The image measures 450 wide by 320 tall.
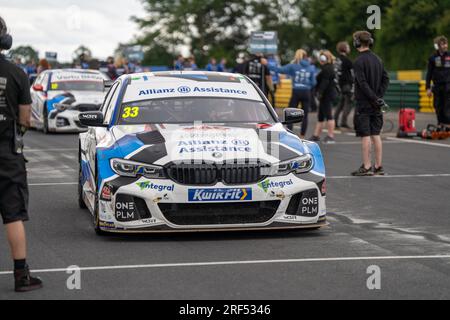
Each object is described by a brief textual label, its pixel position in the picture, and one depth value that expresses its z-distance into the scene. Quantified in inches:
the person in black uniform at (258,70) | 1008.2
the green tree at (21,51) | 1532.2
